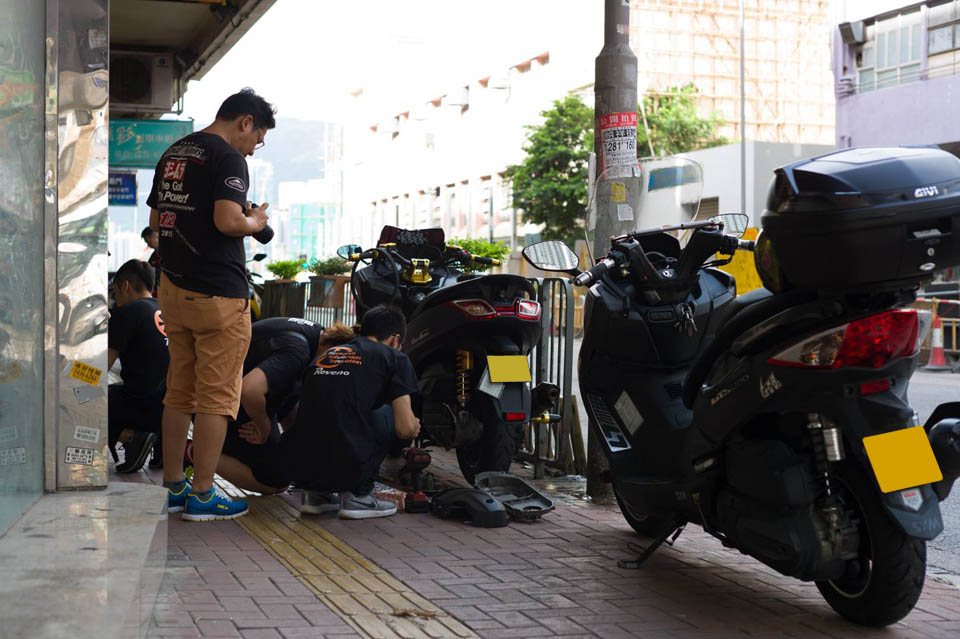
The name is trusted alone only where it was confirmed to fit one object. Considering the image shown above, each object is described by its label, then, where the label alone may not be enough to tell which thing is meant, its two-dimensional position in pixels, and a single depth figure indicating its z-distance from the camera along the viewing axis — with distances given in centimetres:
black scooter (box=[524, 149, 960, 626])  366
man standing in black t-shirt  550
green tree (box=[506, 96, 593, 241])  4616
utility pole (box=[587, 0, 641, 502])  678
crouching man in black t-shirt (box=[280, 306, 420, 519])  573
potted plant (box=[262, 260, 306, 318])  1553
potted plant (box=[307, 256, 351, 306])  1438
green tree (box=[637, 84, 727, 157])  5359
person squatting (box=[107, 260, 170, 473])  704
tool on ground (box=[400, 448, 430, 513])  652
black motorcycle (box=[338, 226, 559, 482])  641
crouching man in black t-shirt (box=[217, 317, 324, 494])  614
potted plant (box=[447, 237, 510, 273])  1902
